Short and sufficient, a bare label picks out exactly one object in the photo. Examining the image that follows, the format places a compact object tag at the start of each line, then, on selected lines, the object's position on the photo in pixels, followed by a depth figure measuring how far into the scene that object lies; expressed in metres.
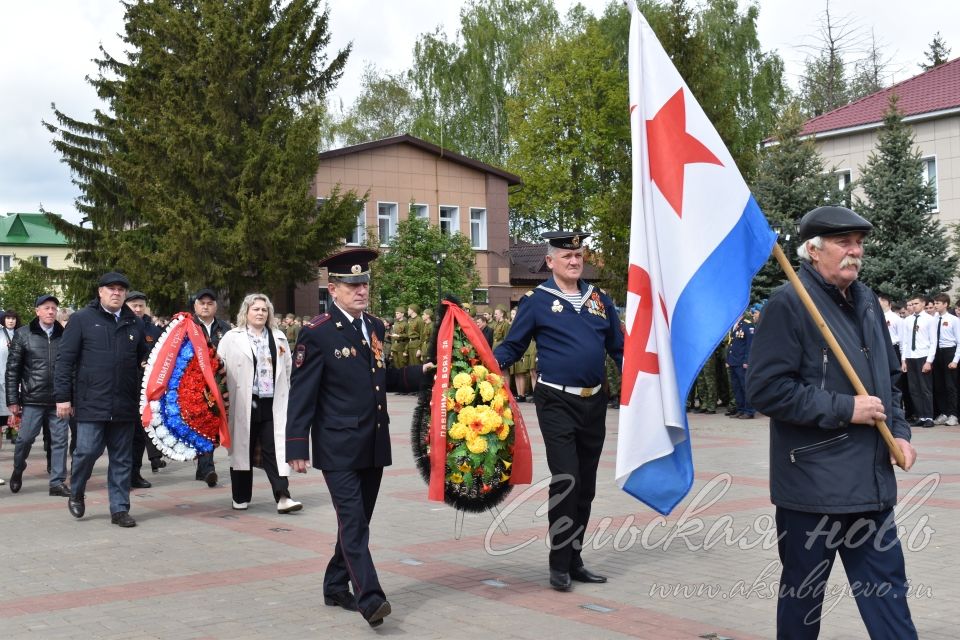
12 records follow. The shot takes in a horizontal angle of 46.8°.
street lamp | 36.34
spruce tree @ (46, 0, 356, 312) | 35.09
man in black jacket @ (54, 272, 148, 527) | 9.74
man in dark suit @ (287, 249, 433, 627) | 6.33
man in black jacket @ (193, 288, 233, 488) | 11.72
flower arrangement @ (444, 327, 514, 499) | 6.70
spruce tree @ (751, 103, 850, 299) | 24.67
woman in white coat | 10.41
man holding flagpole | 4.28
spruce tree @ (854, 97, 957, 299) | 24.94
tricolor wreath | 10.05
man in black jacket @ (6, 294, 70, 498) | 12.30
